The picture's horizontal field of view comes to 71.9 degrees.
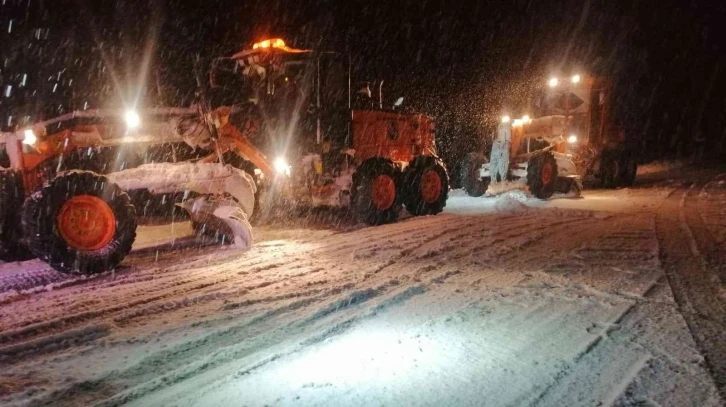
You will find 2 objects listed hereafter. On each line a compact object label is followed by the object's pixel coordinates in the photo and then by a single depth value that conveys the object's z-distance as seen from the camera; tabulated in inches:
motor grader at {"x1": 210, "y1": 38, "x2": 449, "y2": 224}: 346.6
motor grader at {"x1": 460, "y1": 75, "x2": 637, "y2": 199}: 527.8
